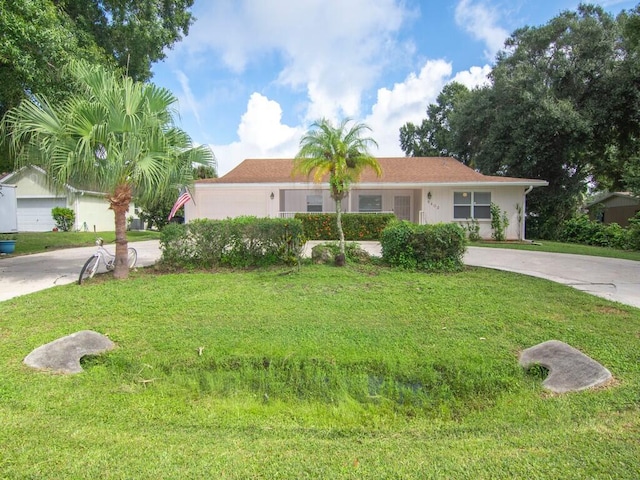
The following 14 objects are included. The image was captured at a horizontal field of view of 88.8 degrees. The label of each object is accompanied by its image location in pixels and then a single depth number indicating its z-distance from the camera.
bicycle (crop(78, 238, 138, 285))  6.97
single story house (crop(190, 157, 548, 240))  15.44
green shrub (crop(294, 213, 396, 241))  14.73
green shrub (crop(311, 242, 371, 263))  8.48
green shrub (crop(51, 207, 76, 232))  20.86
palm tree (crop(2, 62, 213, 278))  6.24
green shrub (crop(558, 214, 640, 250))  12.99
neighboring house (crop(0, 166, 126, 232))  21.70
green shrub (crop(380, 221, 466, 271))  7.63
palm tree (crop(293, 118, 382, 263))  7.80
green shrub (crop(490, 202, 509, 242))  15.41
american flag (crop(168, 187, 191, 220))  16.16
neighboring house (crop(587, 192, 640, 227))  23.43
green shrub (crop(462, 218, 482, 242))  15.52
